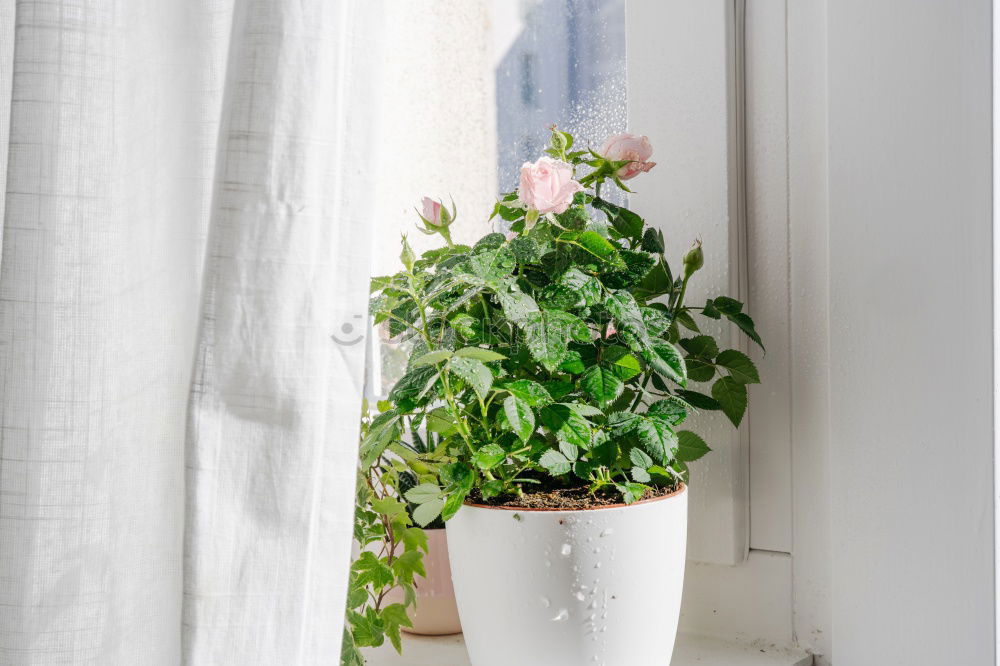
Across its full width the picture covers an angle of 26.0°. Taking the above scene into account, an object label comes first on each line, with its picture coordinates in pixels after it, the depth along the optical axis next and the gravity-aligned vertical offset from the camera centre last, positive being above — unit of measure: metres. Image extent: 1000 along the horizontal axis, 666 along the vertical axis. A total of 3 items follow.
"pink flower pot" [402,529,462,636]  1.43 -0.16
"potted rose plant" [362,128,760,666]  1.24 -0.01
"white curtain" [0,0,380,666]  1.13 +0.02
